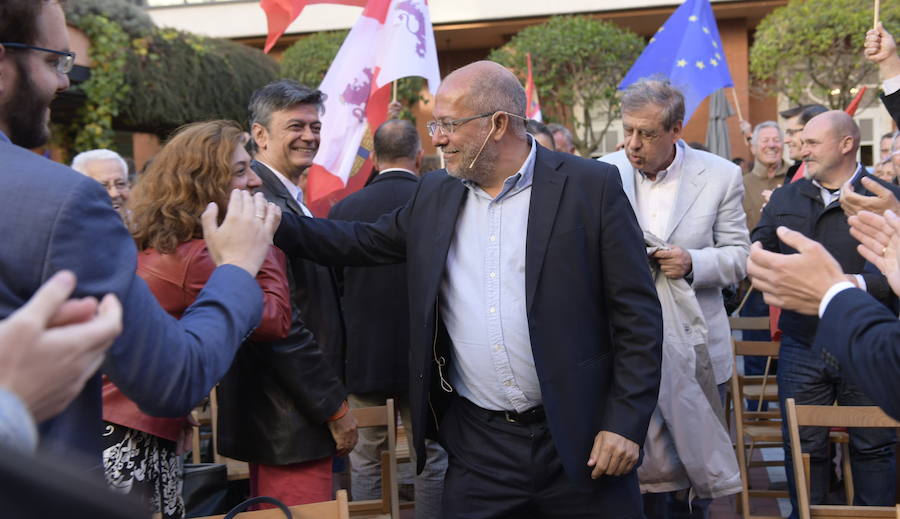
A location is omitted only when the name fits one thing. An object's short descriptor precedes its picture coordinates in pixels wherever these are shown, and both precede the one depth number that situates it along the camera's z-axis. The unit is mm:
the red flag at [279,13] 5848
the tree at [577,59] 18516
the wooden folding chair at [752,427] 4816
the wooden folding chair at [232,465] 4686
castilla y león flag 5789
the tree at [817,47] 15328
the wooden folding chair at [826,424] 3740
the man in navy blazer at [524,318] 2904
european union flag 6934
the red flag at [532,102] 9484
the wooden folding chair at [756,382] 6254
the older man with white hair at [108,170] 5758
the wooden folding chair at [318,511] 2646
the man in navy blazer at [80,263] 1505
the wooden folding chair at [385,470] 3945
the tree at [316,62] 20031
